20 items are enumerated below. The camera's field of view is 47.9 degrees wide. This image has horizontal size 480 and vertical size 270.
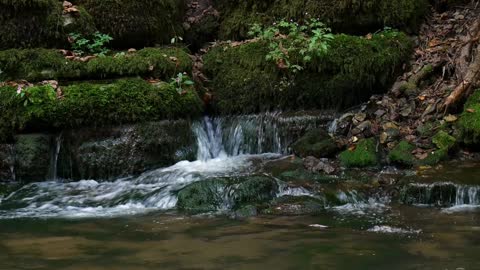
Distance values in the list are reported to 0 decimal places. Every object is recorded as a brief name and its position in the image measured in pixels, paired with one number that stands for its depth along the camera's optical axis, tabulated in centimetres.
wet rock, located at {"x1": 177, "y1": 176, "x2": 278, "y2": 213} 562
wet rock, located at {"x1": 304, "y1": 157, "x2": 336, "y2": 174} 664
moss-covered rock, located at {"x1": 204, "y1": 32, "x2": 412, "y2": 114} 822
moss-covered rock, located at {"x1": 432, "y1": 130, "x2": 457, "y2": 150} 685
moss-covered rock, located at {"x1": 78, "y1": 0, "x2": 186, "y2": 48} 891
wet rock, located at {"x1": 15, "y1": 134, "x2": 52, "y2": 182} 709
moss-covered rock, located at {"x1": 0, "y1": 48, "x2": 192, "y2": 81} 775
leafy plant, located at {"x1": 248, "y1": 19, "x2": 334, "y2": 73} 812
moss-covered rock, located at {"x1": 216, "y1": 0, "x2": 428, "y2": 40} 911
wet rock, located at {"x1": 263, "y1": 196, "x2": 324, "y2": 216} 522
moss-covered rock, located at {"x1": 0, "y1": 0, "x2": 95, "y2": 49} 823
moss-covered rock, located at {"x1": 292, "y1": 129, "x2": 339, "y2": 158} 725
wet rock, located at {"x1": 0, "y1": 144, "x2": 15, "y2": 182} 712
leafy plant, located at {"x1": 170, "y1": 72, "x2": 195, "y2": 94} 781
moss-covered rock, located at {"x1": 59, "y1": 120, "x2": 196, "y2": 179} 724
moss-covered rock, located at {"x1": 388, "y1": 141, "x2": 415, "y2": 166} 671
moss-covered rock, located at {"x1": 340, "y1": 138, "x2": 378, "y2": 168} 686
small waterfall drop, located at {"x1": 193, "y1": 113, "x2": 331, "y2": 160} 786
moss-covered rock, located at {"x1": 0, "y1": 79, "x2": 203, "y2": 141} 712
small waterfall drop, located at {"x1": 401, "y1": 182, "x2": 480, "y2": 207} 557
